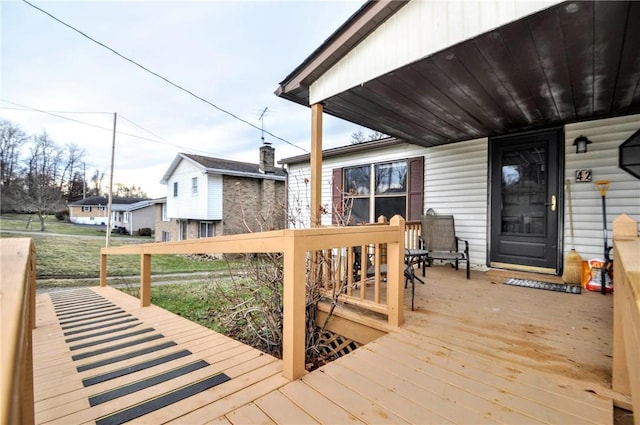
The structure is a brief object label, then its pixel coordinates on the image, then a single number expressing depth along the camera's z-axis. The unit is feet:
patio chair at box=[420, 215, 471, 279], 16.70
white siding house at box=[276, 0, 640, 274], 7.84
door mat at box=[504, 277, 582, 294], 12.26
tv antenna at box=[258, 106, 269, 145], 38.65
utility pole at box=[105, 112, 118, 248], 44.73
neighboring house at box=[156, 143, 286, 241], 45.80
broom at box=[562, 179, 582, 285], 13.29
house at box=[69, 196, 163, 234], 87.35
